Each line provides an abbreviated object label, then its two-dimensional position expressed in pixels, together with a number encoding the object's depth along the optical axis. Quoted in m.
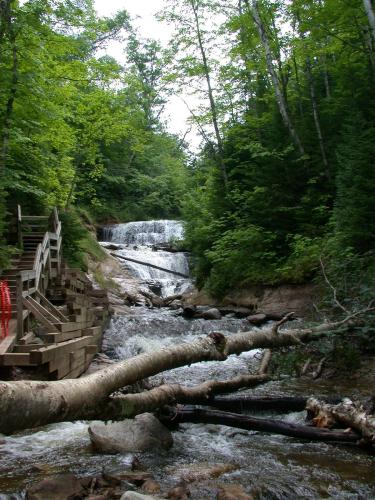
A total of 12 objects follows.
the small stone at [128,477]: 3.95
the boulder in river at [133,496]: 3.25
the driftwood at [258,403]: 5.70
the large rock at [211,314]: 15.20
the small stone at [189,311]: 15.76
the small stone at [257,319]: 13.75
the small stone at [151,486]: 3.87
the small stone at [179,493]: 3.70
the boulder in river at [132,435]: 4.84
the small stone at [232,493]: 3.65
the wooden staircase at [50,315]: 6.14
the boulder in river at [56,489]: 3.57
